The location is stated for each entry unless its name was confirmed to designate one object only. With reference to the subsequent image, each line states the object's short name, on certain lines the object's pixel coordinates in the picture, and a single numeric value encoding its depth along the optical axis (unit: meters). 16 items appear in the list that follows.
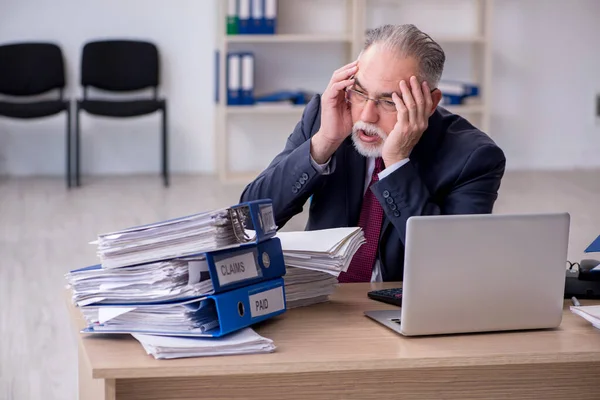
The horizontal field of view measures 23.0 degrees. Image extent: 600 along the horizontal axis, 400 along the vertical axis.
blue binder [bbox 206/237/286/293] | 2.80
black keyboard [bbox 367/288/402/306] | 3.33
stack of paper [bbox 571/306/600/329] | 3.00
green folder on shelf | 9.27
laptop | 2.79
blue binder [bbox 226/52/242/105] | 9.29
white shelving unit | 9.31
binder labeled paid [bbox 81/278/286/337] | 2.77
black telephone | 3.52
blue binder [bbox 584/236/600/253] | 3.34
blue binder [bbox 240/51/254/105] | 9.29
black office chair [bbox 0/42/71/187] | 9.29
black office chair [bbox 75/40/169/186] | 9.31
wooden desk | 2.65
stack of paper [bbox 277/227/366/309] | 3.19
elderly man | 3.75
